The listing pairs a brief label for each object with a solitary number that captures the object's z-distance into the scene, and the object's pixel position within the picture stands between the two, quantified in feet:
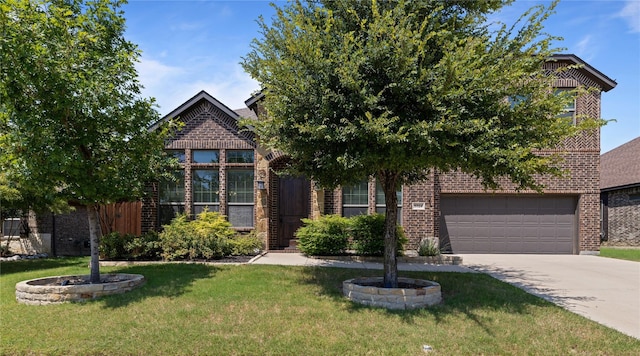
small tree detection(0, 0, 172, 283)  23.30
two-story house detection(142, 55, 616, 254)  45.52
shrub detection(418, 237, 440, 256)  40.52
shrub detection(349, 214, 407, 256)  40.01
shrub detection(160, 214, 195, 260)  37.29
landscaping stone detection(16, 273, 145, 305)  24.38
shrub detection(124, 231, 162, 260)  37.55
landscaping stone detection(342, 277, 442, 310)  23.27
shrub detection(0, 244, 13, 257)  46.50
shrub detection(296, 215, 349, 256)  40.09
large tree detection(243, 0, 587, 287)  21.22
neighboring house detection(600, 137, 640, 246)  62.23
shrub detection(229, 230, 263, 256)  39.83
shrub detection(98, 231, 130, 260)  37.93
